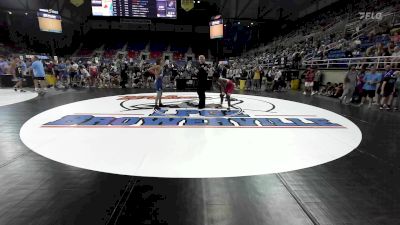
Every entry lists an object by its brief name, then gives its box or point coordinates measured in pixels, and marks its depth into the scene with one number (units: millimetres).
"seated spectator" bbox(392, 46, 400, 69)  9227
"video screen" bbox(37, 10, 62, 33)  15656
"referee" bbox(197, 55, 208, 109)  7145
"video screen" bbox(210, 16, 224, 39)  17969
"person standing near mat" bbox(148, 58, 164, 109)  7215
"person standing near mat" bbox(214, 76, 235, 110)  7086
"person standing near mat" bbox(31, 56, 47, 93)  10384
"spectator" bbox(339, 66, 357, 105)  9066
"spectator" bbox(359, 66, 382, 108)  8391
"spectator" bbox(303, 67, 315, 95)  12259
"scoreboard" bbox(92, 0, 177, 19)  16547
